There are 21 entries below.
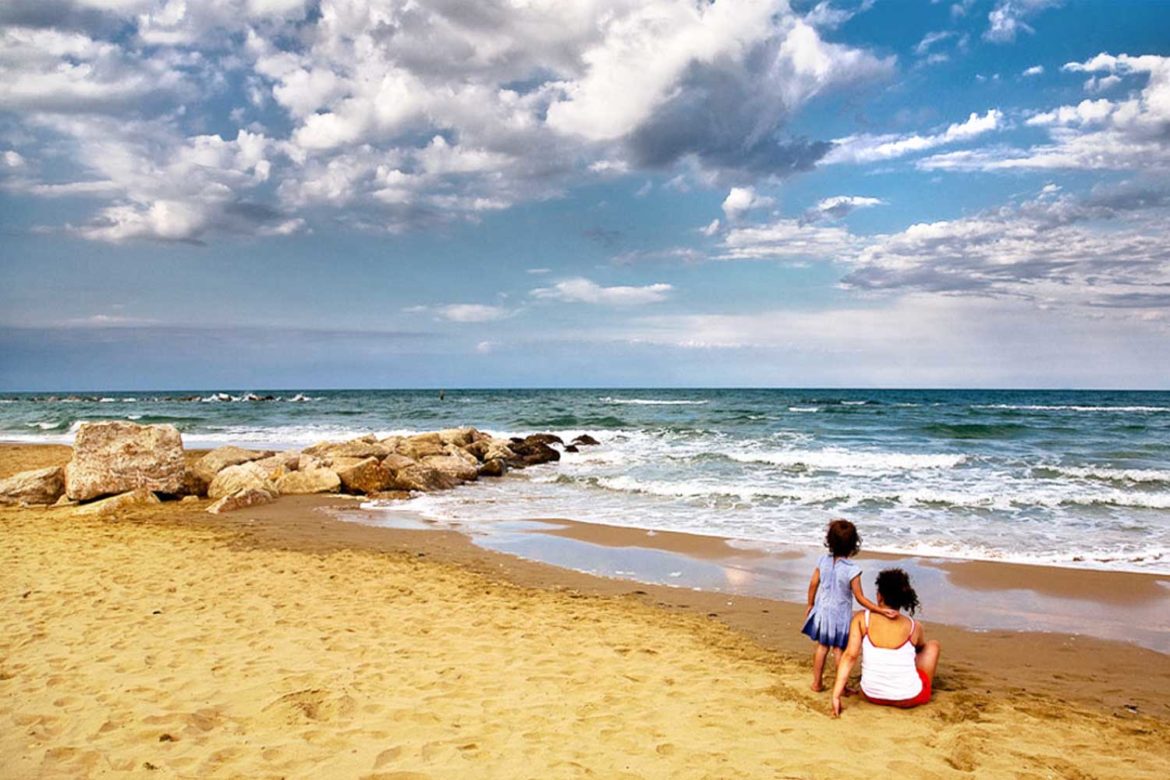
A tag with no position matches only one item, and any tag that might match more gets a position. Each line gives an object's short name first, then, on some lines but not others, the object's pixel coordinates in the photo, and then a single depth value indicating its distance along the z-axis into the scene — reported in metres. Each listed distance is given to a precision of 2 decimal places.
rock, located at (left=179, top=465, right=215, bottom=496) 14.09
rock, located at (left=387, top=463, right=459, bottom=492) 15.55
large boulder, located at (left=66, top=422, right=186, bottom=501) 12.63
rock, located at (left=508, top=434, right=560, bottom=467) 20.78
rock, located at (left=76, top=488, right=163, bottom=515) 11.82
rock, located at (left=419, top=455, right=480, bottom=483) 16.92
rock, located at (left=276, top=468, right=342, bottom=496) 14.70
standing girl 5.04
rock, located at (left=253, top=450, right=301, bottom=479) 15.18
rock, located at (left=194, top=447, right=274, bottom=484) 14.83
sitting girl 4.73
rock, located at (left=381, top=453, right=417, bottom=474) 15.77
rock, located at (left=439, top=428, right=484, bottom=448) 20.61
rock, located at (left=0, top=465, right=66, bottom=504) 12.83
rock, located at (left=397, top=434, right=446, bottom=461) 18.48
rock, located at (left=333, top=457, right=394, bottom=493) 15.12
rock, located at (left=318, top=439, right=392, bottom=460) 16.69
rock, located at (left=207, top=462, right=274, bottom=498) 14.12
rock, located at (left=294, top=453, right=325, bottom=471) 15.52
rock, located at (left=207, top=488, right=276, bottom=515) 12.64
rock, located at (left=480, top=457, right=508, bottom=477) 18.47
